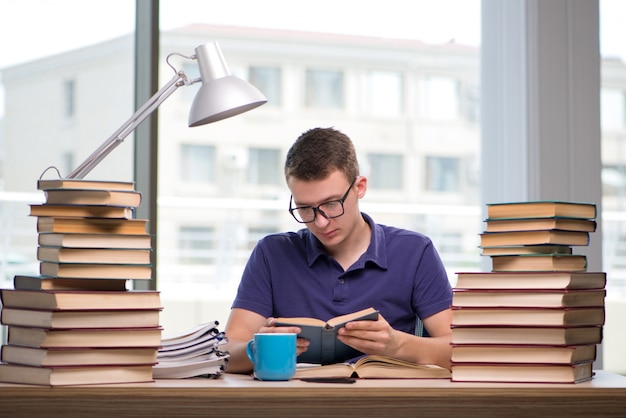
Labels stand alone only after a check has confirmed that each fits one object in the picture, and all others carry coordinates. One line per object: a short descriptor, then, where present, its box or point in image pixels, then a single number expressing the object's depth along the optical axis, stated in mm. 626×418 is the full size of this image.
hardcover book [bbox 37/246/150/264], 2595
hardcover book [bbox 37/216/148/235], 2613
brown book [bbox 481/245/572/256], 2713
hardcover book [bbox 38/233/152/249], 2598
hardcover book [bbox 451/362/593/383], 2607
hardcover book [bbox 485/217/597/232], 2698
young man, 2965
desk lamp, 2789
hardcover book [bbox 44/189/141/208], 2619
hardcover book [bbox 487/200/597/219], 2703
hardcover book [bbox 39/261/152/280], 2592
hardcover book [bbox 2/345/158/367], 2530
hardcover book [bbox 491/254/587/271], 2678
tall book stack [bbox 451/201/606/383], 2612
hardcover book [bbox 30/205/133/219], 2616
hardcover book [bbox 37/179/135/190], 2631
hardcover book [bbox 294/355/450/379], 2653
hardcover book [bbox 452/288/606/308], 2620
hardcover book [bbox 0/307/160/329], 2543
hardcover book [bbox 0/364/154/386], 2524
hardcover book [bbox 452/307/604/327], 2613
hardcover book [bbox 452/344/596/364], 2607
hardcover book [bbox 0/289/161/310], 2544
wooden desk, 2491
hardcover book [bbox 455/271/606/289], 2627
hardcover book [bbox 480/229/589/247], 2698
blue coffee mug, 2610
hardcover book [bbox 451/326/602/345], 2612
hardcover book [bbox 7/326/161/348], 2538
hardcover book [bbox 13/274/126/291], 2591
